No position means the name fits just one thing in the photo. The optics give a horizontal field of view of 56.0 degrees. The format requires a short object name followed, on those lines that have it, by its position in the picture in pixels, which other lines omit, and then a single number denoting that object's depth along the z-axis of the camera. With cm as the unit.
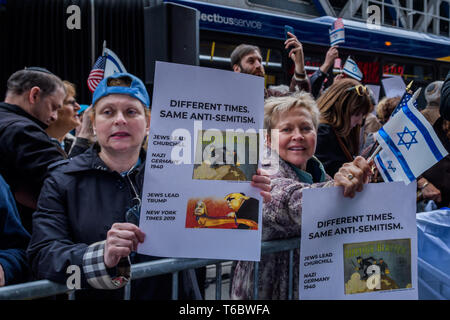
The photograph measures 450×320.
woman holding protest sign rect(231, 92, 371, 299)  156
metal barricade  118
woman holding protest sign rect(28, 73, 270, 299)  154
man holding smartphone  309
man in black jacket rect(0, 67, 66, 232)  212
